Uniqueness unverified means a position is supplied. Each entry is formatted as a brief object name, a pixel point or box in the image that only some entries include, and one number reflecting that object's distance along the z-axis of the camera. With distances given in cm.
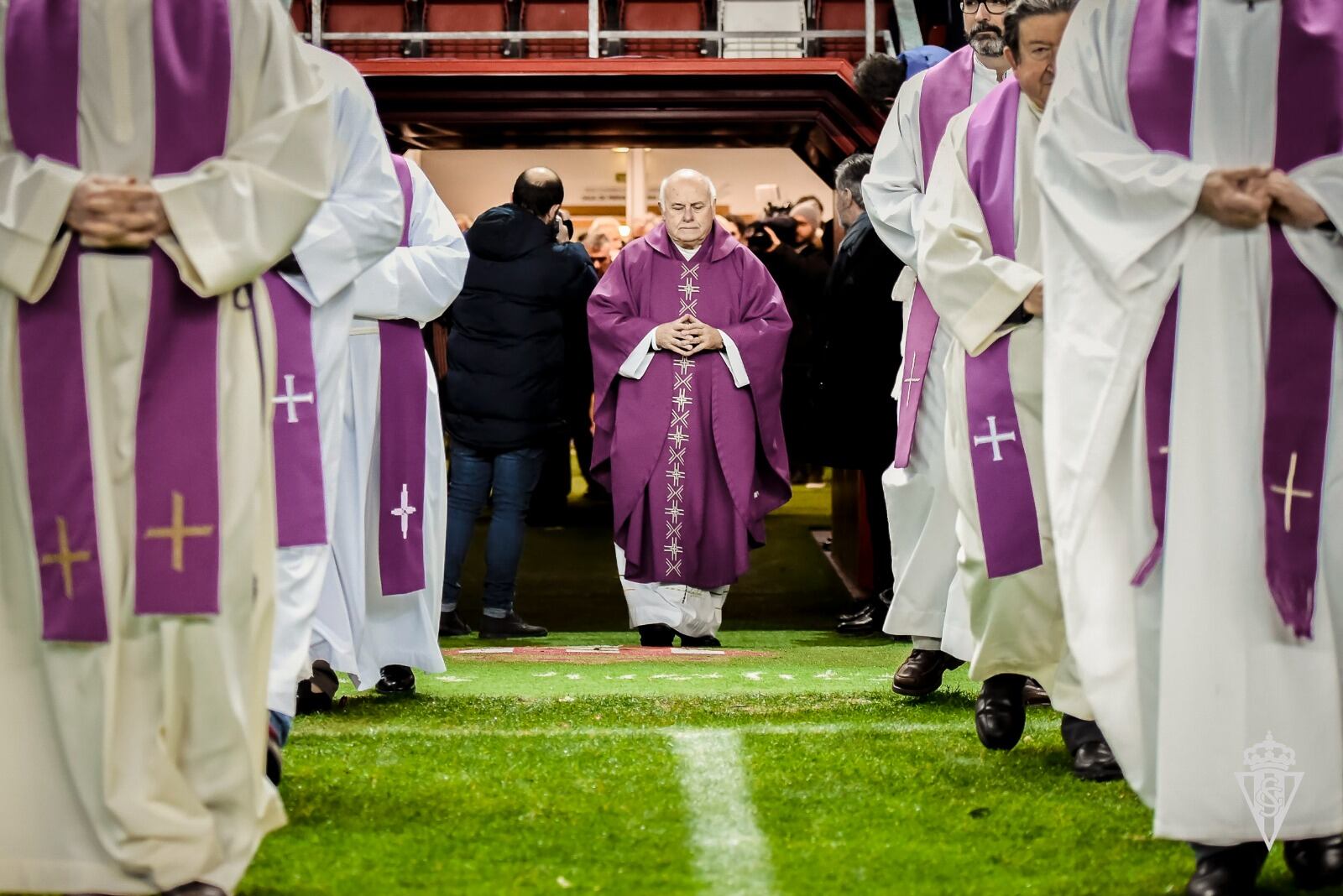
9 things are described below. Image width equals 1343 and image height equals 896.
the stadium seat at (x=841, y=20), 1552
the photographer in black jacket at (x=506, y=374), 835
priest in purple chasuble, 796
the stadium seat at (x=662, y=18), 1579
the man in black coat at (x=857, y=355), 812
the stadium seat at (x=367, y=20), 1554
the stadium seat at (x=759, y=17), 1490
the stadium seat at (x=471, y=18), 1591
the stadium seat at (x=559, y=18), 1599
